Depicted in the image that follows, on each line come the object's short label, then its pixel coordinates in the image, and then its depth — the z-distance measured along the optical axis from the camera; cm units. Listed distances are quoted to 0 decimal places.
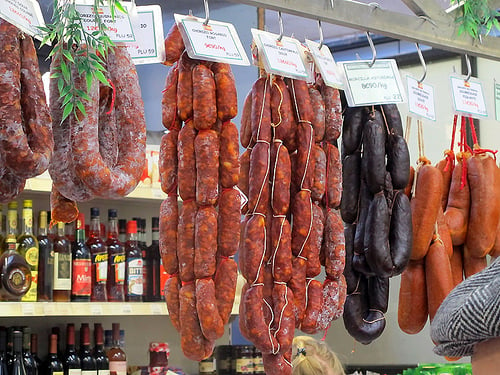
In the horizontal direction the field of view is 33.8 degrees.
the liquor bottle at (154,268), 400
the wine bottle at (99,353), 381
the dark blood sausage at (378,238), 252
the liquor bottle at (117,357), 381
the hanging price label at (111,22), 193
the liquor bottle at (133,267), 385
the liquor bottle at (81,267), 370
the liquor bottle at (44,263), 367
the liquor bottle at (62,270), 366
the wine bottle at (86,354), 373
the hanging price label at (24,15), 167
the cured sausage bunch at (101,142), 178
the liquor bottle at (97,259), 378
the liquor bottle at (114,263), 384
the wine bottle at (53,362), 369
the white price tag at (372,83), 251
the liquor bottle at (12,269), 348
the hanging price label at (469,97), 280
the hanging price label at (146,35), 209
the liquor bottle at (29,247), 355
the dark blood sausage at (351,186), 265
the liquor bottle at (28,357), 360
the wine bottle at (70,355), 372
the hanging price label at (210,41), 215
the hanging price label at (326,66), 243
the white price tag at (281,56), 229
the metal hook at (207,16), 217
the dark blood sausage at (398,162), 261
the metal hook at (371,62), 254
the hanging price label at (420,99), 266
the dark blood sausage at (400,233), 256
